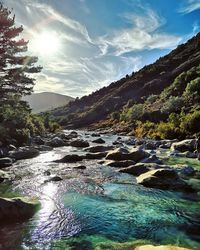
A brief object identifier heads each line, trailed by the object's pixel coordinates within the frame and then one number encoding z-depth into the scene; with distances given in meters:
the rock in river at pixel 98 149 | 22.93
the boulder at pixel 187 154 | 19.84
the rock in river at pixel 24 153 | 19.83
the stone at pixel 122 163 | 16.81
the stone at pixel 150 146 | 25.45
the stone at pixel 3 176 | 13.25
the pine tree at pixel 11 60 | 26.04
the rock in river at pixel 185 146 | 22.44
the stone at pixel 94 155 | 20.22
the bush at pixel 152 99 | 80.39
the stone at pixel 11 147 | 22.50
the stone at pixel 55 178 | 13.43
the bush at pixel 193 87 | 53.40
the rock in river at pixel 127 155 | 18.10
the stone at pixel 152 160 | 16.97
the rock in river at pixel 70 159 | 18.88
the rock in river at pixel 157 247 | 6.20
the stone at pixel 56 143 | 28.74
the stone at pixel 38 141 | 29.50
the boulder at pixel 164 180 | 12.19
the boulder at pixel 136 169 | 14.84
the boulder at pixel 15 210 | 8.30
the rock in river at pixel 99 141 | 32.57
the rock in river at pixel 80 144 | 28.29
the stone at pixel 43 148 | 24.79
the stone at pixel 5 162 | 16.81
